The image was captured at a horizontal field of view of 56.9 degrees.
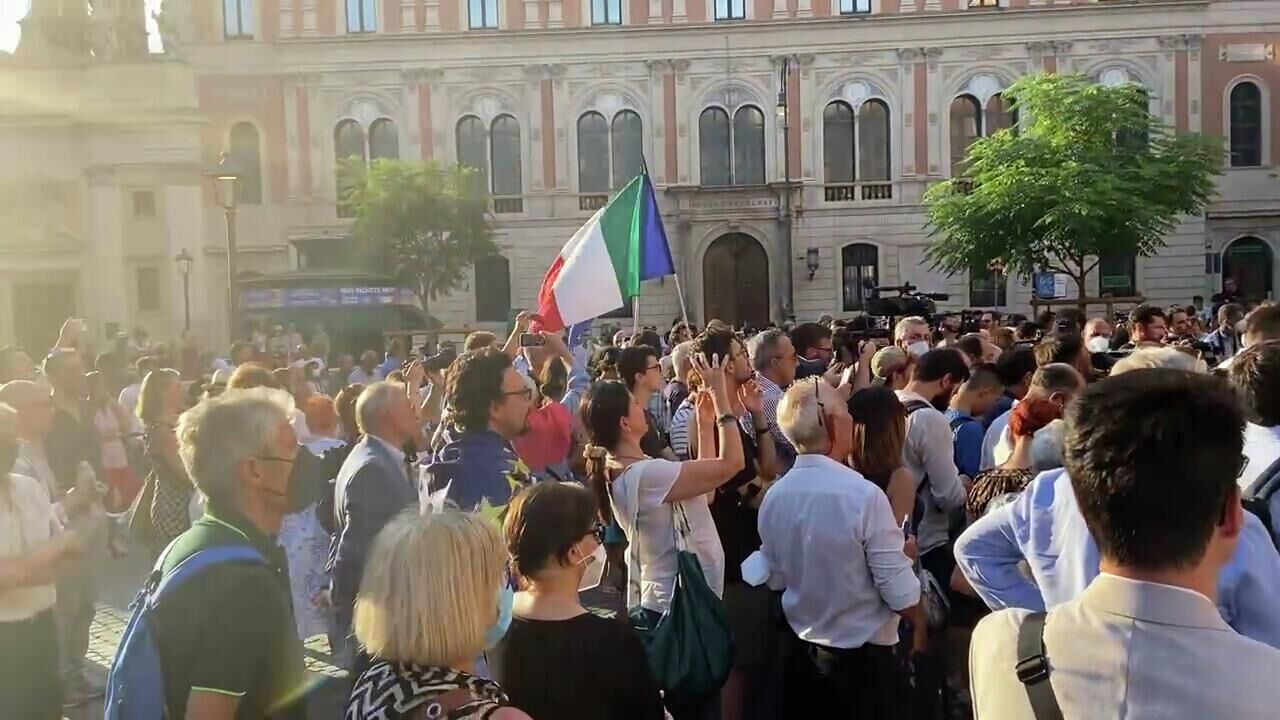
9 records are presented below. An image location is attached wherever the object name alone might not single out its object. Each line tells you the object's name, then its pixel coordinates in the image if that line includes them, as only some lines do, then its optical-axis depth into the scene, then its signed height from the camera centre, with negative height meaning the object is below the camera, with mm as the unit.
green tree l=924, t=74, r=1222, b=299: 26750 +2281
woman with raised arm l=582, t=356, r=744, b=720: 4465 -722
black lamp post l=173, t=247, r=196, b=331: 30859 +928
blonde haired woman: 2586 -716
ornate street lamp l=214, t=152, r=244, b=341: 15289 +1549
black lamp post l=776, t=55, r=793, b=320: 35781 +2014
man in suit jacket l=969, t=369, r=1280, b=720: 1777 -464
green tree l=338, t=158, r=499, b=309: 32219 +2262
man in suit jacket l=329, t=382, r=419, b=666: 5164 -802
